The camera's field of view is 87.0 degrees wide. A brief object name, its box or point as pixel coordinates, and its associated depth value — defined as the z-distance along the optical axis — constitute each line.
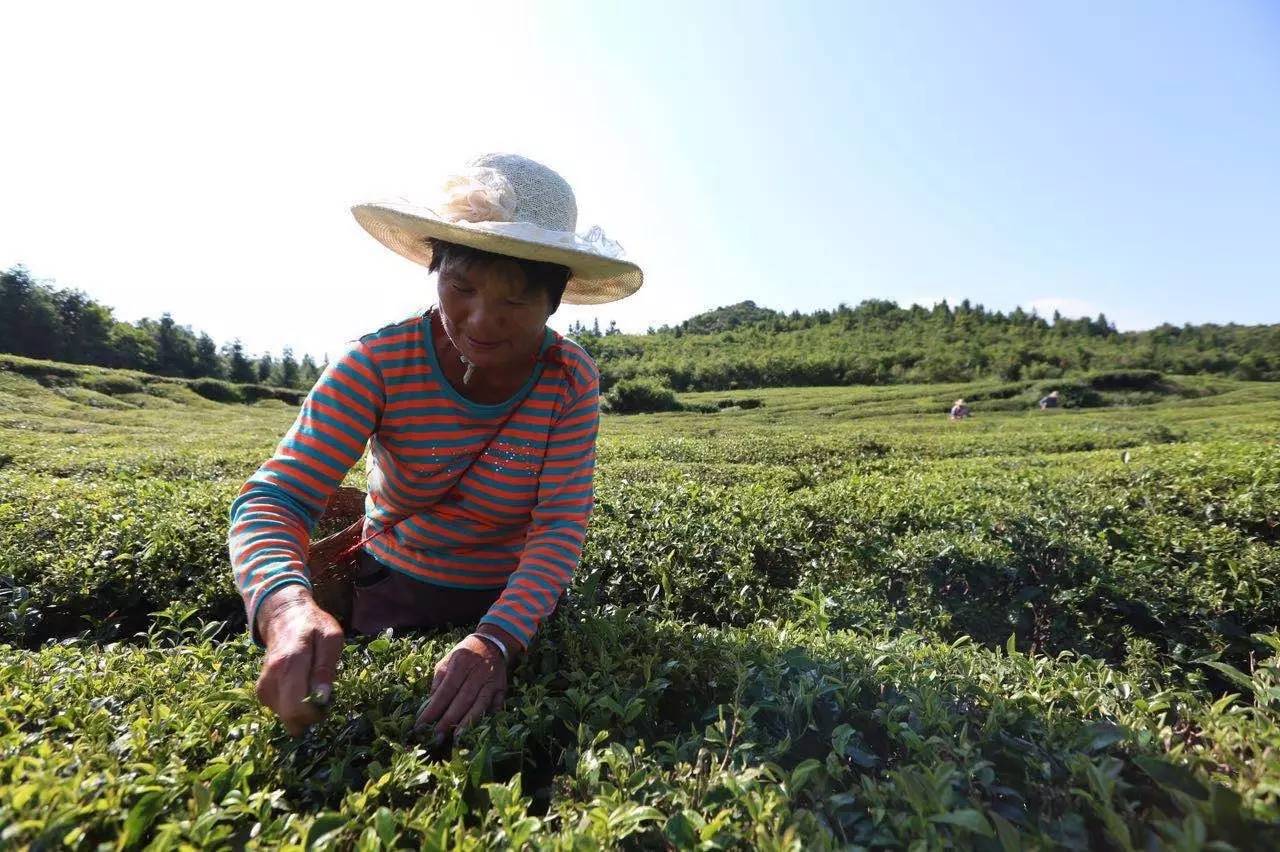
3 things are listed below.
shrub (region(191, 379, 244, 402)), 31.74
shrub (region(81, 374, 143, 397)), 24.51
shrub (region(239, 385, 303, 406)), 34.56
